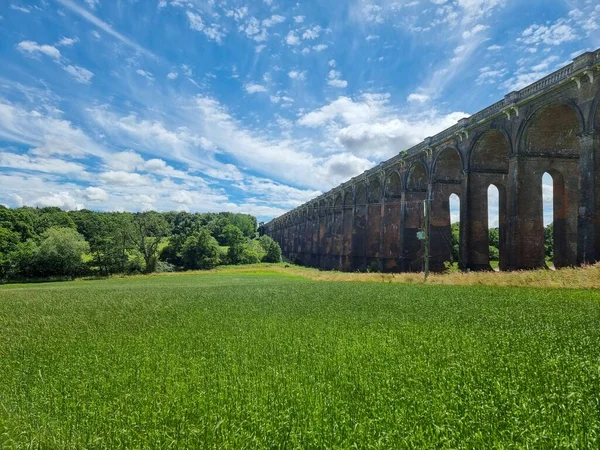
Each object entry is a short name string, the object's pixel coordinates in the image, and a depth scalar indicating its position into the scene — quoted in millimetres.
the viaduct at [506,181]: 19984
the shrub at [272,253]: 86000
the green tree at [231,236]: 82619
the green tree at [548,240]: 59400
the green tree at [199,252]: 72000
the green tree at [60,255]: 57531
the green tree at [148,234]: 67375
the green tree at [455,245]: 46769
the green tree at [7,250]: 57125
